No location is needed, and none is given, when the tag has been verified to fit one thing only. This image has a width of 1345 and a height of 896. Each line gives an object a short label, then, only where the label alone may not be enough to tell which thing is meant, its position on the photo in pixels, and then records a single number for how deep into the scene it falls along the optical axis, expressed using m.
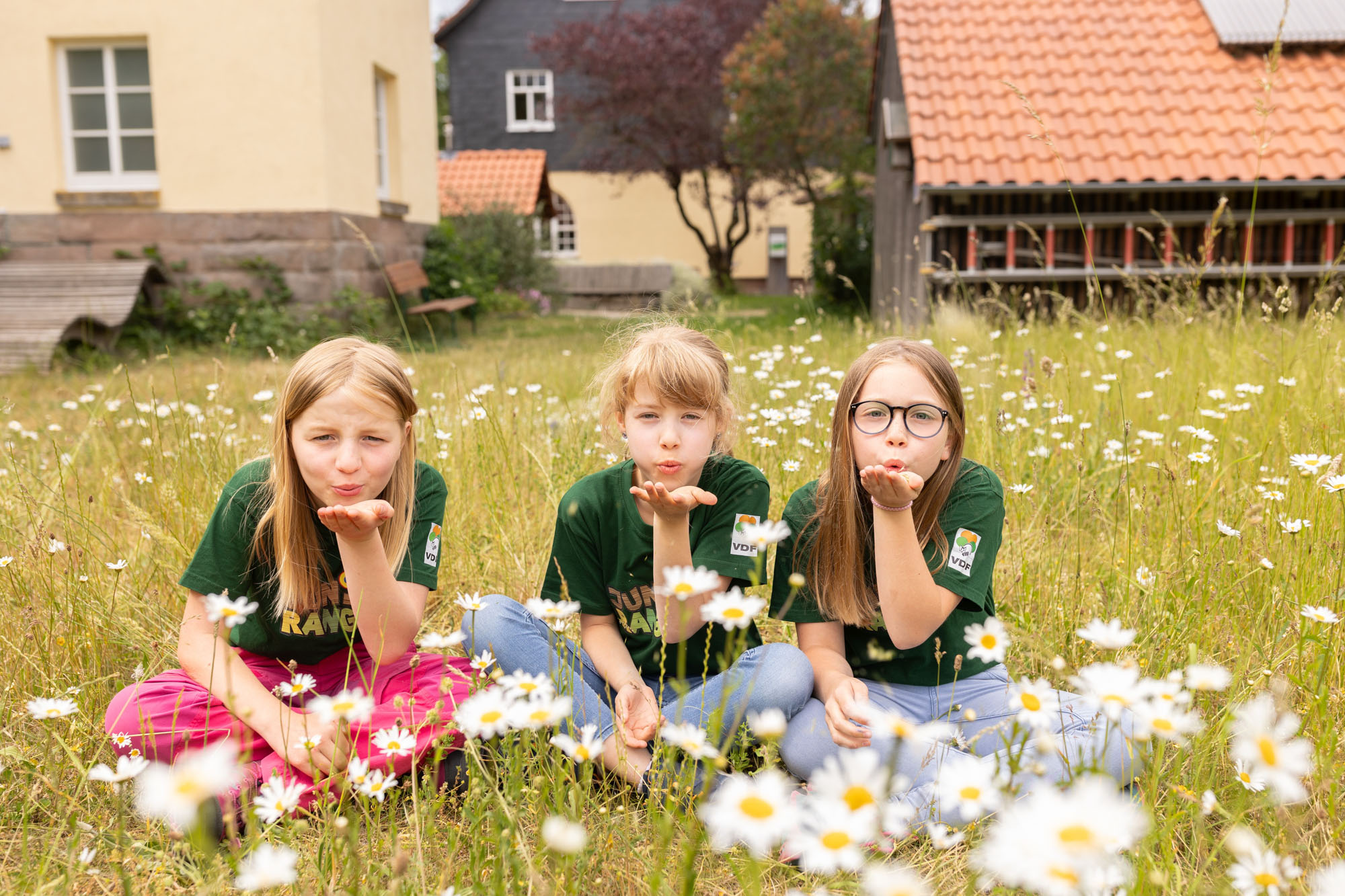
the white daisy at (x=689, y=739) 1.12
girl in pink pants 1.82
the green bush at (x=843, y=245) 13.86
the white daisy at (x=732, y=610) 1.13
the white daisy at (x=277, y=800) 1.24
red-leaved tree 20.66
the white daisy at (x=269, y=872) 0.85
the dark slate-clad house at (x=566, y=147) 24.48
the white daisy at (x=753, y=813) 0.77
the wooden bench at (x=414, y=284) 10.37
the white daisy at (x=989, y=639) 1.29
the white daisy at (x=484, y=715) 1.17
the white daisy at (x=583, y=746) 1.22
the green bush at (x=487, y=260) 12.08
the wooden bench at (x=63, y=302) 7.63
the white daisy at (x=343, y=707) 1.14
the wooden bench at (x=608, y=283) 19.12
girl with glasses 1.72
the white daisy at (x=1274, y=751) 0.87
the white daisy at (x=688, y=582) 1.11
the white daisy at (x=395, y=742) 1.38
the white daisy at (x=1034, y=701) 1.10
